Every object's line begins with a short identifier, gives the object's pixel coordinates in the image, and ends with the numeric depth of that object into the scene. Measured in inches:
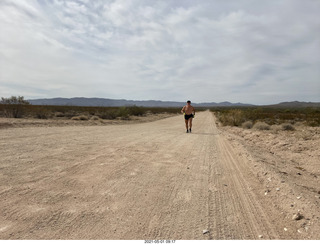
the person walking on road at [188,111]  530.6
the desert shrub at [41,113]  997.2
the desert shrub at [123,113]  1182.0
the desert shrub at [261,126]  674.2
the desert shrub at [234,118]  819.4
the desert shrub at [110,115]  1168.1
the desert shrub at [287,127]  677.9
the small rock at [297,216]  119.3
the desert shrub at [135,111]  1528.3
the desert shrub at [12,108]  903.7
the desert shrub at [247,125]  745.0
